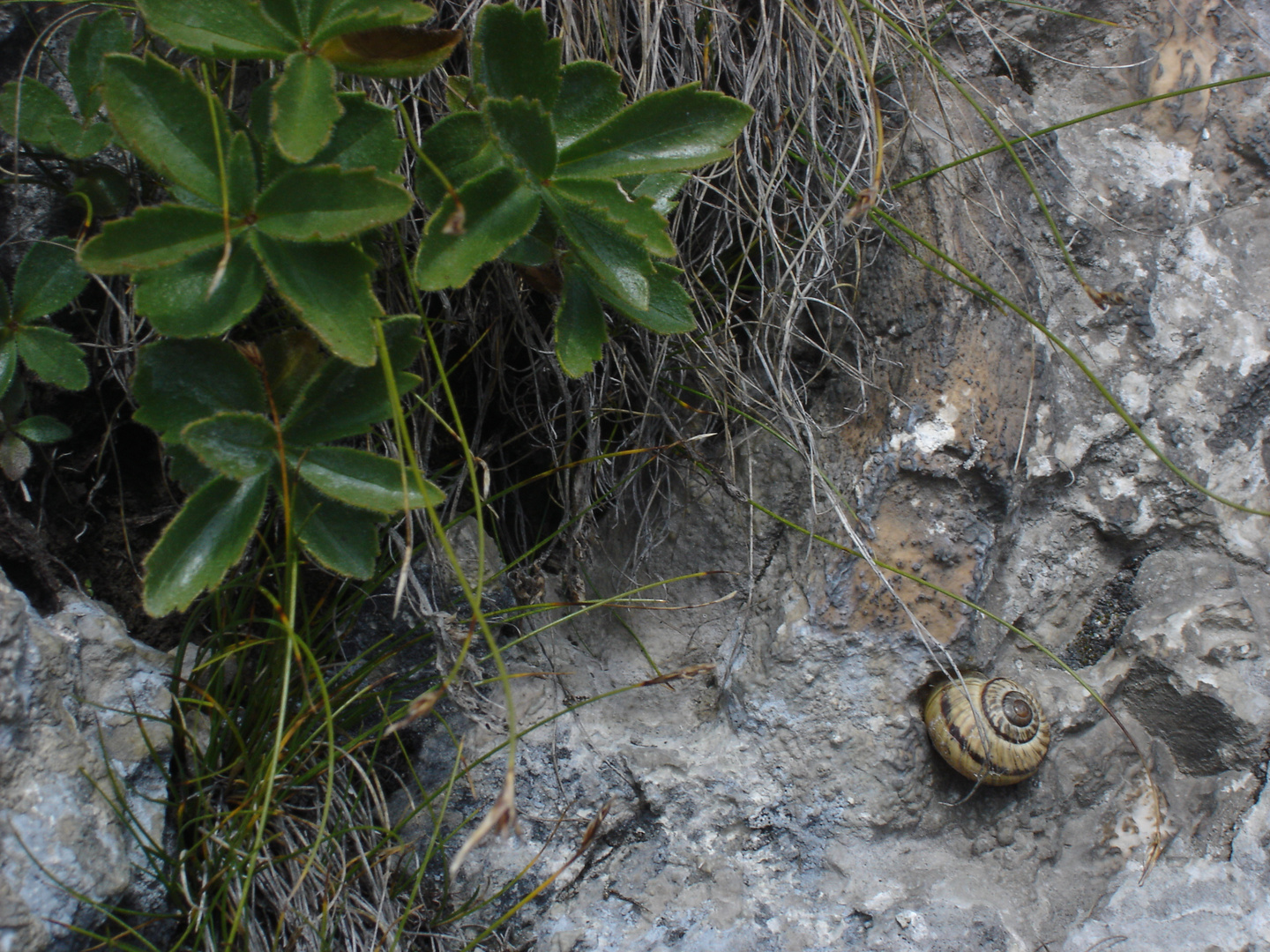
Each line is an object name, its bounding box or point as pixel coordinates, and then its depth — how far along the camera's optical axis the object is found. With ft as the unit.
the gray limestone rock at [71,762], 1.31
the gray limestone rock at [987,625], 1.44
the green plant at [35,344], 1.38
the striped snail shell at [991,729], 1.43
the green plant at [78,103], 1.37
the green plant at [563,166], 1.33
